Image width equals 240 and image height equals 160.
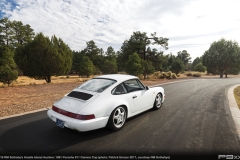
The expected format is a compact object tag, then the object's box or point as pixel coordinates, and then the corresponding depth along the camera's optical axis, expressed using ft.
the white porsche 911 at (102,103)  10.46
